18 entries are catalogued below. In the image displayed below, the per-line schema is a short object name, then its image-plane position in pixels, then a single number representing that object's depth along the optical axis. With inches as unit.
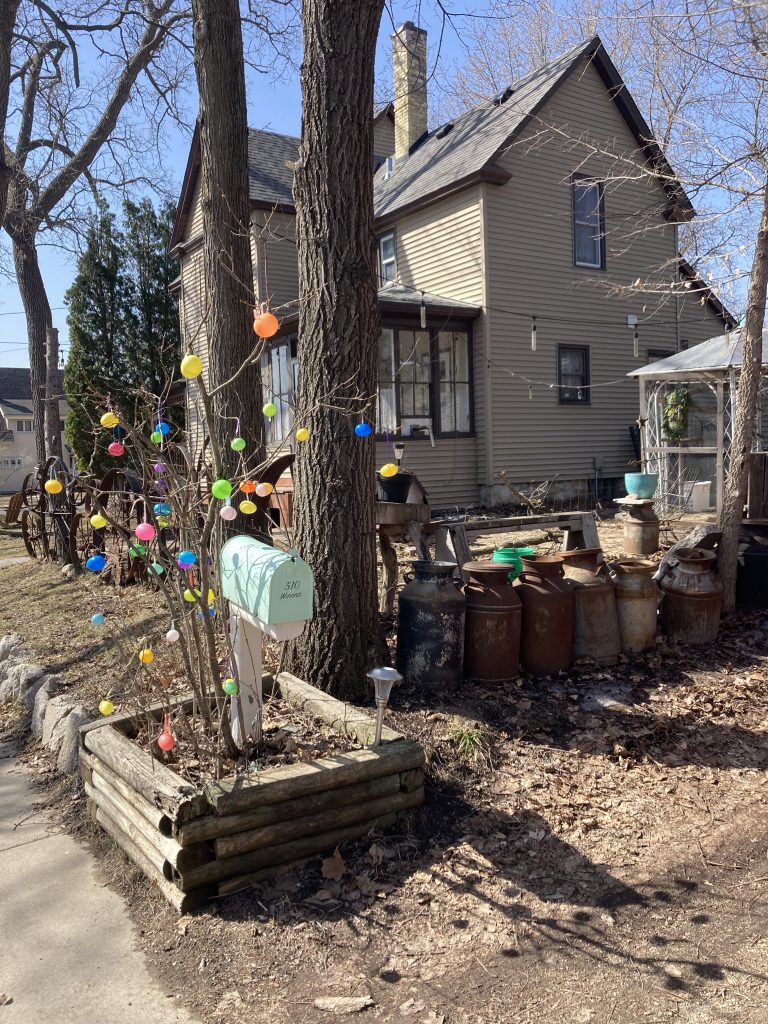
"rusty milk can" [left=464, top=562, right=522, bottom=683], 199.8
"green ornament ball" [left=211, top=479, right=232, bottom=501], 119.2
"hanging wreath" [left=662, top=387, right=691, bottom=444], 569.0
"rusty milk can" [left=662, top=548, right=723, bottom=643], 239.1
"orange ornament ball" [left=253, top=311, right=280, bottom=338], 117.0
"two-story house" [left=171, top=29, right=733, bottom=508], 569.6
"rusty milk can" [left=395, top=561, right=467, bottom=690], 192.9
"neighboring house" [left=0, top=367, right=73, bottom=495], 1747.0
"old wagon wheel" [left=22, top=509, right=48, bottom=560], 454.3
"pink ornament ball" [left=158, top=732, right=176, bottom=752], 133.7
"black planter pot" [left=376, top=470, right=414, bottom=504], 254.7
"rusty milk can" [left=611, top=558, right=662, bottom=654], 226.8
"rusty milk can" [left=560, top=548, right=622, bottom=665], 219.5
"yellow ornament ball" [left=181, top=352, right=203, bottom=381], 111.4
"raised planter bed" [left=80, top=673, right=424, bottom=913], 122.6
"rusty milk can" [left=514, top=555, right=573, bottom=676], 208.4
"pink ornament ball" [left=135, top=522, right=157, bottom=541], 122.0
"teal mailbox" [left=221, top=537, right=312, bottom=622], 127.3
